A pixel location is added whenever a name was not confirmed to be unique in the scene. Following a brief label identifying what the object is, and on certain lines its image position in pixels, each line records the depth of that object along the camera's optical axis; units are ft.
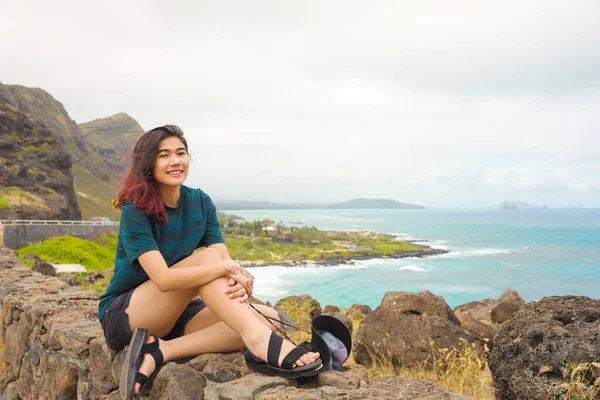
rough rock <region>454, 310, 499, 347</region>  20.28
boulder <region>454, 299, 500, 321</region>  44.34
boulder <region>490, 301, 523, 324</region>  37.93
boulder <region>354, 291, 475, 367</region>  16.39
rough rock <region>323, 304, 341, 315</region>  34.11
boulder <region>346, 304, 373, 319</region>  38.02
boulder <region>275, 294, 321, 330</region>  24.18
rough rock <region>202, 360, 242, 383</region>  8.36
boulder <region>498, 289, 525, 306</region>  42.98
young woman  8.23
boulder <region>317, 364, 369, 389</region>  7.62
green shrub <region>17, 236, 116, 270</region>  64.59
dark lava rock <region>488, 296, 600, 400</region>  9.02
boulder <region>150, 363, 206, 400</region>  7.79
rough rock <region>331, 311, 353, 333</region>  22.05
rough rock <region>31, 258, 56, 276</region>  28.89
